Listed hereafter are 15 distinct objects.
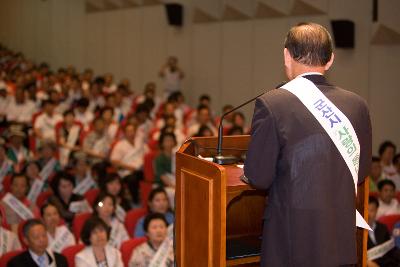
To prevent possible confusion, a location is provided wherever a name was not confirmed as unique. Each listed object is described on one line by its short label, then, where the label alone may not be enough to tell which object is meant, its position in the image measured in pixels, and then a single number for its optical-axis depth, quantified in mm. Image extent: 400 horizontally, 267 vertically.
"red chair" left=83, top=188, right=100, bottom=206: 5918
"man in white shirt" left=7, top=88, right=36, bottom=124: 10641
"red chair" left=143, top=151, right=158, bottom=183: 7074
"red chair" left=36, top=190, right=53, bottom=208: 5820
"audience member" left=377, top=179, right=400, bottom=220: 5934
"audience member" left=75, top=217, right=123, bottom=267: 4402
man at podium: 1850
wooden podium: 1935
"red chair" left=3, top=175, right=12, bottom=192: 6031
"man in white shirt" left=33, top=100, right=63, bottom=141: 9137
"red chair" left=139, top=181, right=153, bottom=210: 6550
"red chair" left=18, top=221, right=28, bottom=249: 4622
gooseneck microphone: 2207
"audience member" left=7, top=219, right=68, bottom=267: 4207
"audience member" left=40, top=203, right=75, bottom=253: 4812
